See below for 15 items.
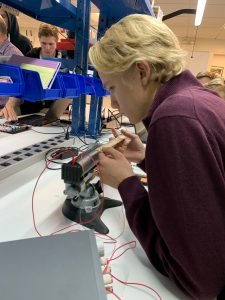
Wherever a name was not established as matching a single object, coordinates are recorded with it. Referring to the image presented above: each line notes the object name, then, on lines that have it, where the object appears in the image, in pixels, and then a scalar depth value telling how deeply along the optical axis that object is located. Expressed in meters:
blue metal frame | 1.31
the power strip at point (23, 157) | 1.09
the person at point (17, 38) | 2.83
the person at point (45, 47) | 2.49
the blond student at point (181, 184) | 0.49
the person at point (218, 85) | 1.96
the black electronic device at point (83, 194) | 0.75
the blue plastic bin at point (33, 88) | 0.72
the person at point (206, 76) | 2.49
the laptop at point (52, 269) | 0.39
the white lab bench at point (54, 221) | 0.57
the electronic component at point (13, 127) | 1.71
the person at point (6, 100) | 1.70
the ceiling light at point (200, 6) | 3.13
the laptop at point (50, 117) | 2.00
